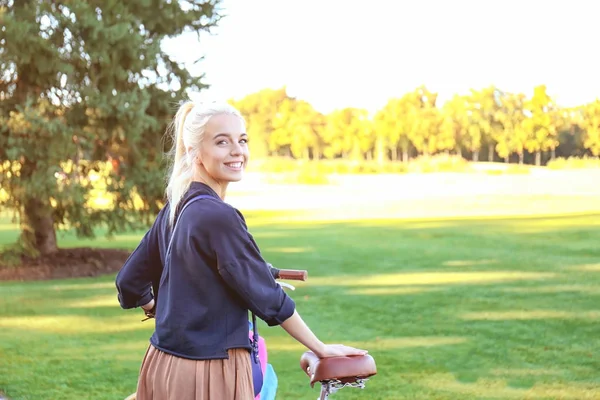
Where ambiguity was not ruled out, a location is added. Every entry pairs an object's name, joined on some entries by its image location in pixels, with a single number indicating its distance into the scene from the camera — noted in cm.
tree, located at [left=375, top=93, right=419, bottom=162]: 5566
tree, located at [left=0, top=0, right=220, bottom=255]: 1252
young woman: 227
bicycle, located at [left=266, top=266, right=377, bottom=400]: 244
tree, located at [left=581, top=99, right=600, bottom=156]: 4438
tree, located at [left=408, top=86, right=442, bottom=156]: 5388
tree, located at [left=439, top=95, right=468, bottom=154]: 5225
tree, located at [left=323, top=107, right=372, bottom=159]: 5881
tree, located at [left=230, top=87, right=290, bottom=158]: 6856
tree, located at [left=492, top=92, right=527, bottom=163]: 4828
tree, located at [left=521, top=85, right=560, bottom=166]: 4628
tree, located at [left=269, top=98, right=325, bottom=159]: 6347
